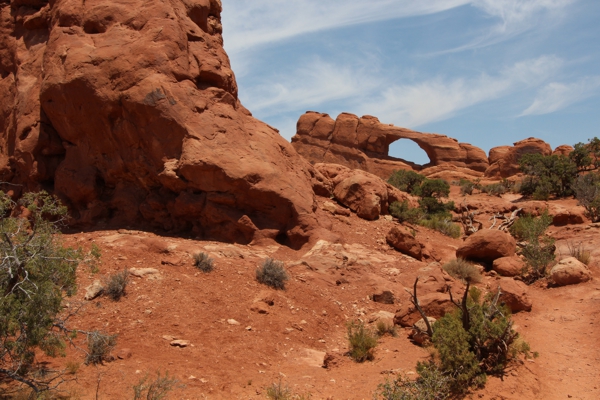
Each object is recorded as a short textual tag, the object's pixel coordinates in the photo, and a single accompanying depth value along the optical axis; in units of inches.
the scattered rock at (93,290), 266.7
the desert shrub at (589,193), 575.7
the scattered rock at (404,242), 431.8
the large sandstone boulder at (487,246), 439.2
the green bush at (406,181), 950.7
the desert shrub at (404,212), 531.8
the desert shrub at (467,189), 1020.5
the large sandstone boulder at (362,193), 493.8
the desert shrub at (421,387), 202.2
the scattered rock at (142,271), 291.6
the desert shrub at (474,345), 223.8
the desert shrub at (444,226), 564.7
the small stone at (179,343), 243.9
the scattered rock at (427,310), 303.6
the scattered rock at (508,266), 418.6
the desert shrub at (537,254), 405.1
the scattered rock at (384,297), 343.6
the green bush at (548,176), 838.5
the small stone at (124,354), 225.5
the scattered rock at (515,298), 334.0
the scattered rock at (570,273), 376.8
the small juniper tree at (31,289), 178.2
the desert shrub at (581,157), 969.5
